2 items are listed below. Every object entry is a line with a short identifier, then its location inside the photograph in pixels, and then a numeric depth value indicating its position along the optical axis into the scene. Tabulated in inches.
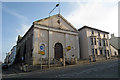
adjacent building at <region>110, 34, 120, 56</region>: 1481.2
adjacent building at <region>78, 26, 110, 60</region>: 1120.8
